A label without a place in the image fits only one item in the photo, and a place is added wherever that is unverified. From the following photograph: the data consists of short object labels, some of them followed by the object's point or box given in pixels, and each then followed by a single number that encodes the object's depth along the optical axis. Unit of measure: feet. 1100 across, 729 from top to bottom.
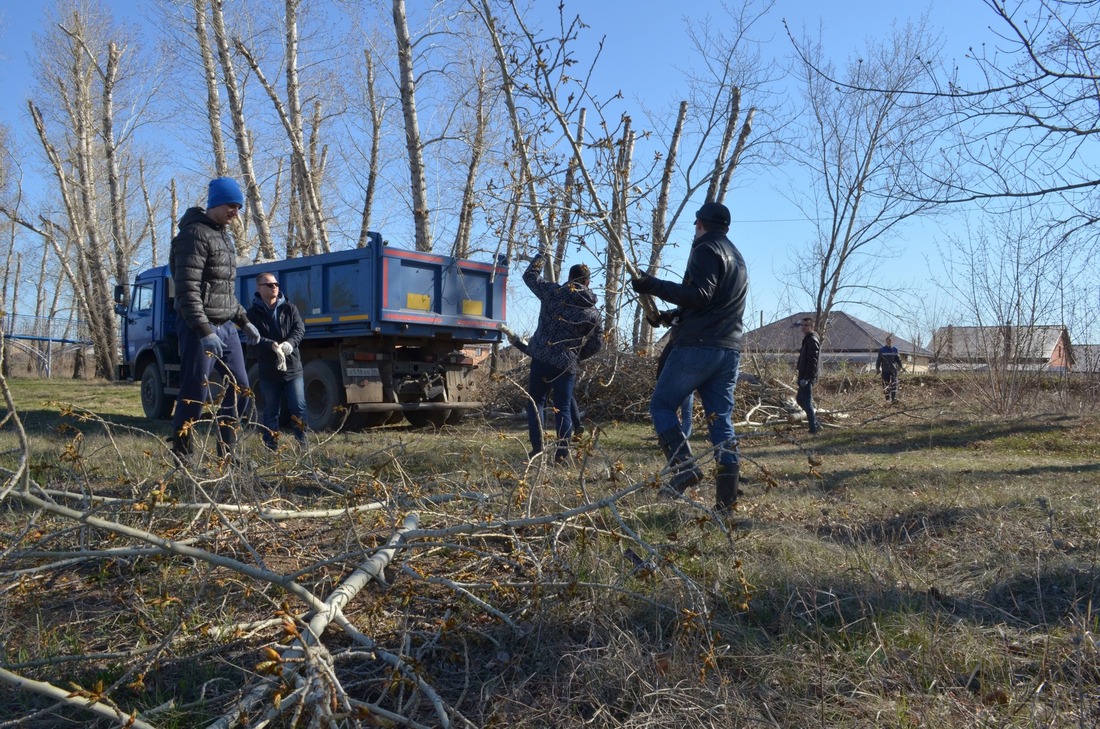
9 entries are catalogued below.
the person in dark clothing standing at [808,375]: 36.88
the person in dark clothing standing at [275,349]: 22.86
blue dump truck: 32.19
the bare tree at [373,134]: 73.51
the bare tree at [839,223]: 64.14
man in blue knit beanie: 18.07
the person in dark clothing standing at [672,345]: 16.31
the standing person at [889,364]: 54.13
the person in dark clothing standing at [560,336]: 21.42
